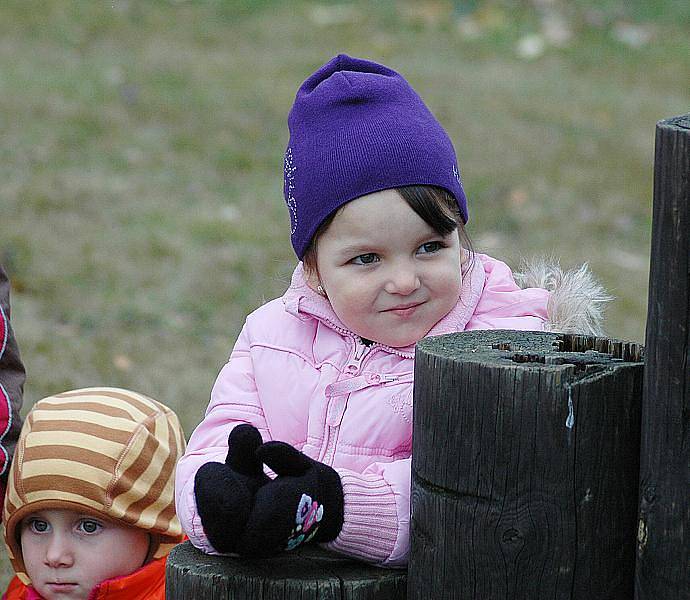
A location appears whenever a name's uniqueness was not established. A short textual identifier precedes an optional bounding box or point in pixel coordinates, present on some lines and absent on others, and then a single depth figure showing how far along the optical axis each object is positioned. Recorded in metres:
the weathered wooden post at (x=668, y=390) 3.29
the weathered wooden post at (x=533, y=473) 3.60
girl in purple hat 4.57
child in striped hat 5.84
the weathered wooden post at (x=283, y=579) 4.10
